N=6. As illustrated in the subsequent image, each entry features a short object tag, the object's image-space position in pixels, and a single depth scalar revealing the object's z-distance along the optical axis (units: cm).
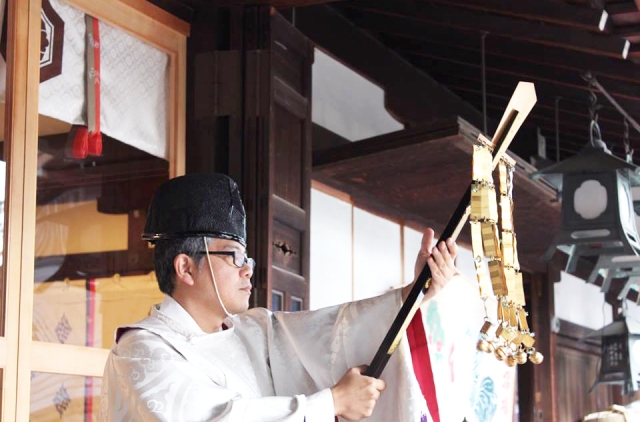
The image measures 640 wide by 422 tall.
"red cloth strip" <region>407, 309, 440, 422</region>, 354
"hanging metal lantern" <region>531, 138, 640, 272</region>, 632
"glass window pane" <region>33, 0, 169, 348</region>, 448
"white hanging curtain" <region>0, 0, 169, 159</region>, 452
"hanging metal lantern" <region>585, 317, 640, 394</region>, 927
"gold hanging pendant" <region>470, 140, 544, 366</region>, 307
